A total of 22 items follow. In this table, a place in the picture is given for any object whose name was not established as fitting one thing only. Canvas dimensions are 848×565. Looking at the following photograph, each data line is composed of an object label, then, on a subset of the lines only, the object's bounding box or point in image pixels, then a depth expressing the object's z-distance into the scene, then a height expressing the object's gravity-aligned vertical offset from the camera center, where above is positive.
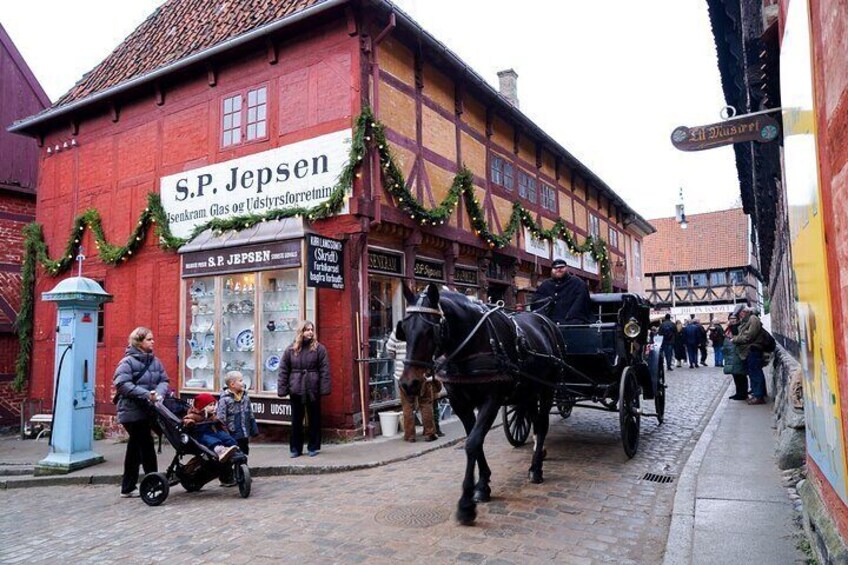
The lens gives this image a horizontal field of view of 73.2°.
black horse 4.83 -0.20
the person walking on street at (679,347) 20.58 -0.53
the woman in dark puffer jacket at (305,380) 8.37 -0.56
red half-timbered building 9.89 +3.53
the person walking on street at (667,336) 19.23 -0.12
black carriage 6.81 -0.44
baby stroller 6.40 -1.41
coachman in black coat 7.60 +0.48
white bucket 9.59 -1.38
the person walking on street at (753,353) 10.55 -0.42
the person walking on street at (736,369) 11.07 -0.75
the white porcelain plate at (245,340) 10.62 +0.08
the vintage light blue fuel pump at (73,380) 8.54 -0.48
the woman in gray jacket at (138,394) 6.67 -0.55
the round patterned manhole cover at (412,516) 4.97 -1.59
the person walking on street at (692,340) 19.83 -0.29
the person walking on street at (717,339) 19.28 -0.27
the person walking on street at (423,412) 8.99 -1.15
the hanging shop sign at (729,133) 5.22 +1.86
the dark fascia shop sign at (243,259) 9.80 +1.55
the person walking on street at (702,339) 20.19 -0.27
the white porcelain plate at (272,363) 10.23 -0.35
